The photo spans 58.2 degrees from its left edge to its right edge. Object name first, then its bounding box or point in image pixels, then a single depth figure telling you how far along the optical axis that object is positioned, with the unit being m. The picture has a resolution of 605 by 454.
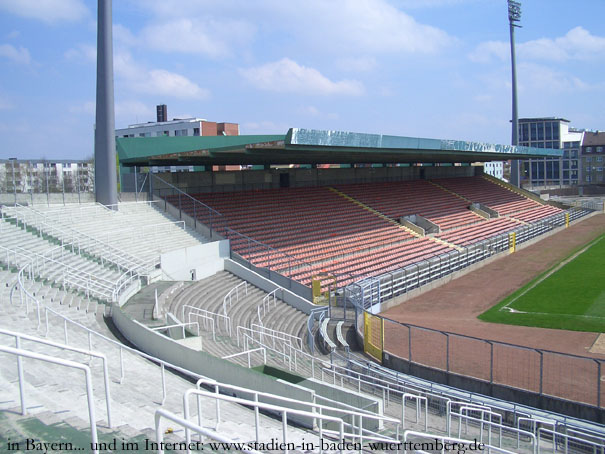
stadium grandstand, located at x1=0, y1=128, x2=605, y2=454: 6.98
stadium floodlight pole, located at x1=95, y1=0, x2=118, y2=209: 19.16
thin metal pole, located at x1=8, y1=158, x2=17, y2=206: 19.04
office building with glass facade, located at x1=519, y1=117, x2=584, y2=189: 90.06
